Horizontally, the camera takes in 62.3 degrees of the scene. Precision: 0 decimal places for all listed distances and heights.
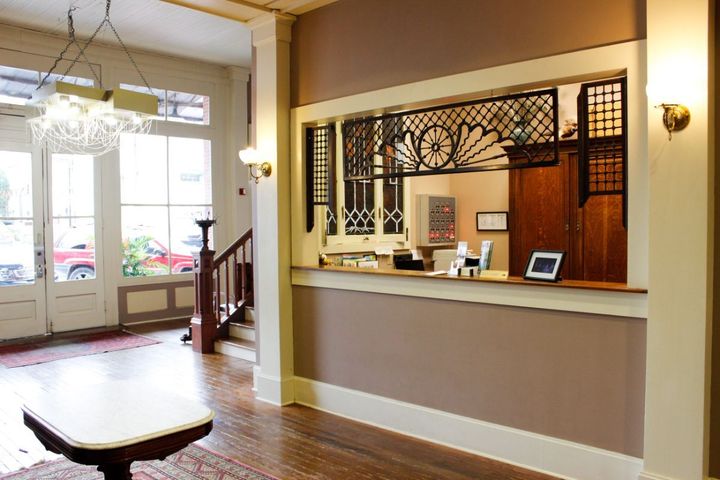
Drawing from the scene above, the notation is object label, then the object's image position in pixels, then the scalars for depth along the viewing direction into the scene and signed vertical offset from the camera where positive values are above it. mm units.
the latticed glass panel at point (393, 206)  6297 +156
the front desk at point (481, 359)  3145 -870
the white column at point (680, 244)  2748 -125
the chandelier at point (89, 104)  4180 +872
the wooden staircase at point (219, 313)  6426 -1014
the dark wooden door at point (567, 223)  5289 -41
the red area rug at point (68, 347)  6156 -1390
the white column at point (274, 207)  4641 +115
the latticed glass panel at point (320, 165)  4660 +444
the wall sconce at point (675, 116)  2766 +476
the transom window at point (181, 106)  8305 +1684
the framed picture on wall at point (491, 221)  6676 -16
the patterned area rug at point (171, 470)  3383 -1441
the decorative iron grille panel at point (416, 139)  3494 +549
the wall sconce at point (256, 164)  4684 +461
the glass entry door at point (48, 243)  7047 -237
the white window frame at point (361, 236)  5582 -115
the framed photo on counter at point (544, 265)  3441 -272
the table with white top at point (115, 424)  2234 -810
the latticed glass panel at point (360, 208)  5859 +131
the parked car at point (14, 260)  7008 -427
